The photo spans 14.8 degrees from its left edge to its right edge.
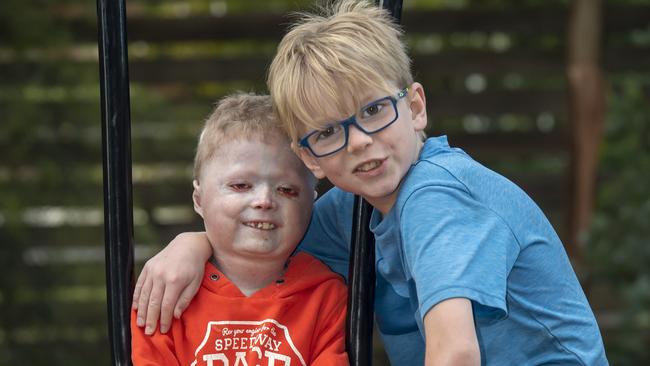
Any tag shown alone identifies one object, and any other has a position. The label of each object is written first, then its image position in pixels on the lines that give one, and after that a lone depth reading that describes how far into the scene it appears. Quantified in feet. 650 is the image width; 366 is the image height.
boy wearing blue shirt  7.98
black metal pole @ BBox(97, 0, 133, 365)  8.14
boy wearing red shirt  8.55
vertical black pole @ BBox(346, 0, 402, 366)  8.21
